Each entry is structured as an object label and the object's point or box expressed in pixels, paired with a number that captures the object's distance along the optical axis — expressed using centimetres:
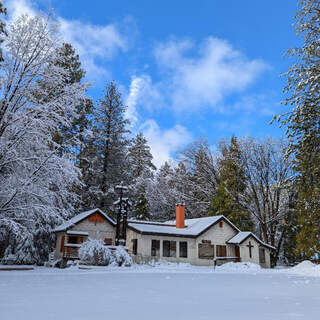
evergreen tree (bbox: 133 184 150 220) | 3434
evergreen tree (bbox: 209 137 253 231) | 3362
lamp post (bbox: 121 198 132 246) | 2311
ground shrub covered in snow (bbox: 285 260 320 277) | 1753
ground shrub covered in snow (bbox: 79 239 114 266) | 1782
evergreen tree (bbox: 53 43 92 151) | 2956
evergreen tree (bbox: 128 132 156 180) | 4126
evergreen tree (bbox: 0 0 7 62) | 1430
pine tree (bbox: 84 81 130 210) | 3060
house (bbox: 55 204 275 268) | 2394
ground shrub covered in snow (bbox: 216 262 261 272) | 2273
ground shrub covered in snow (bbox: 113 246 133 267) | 1862
